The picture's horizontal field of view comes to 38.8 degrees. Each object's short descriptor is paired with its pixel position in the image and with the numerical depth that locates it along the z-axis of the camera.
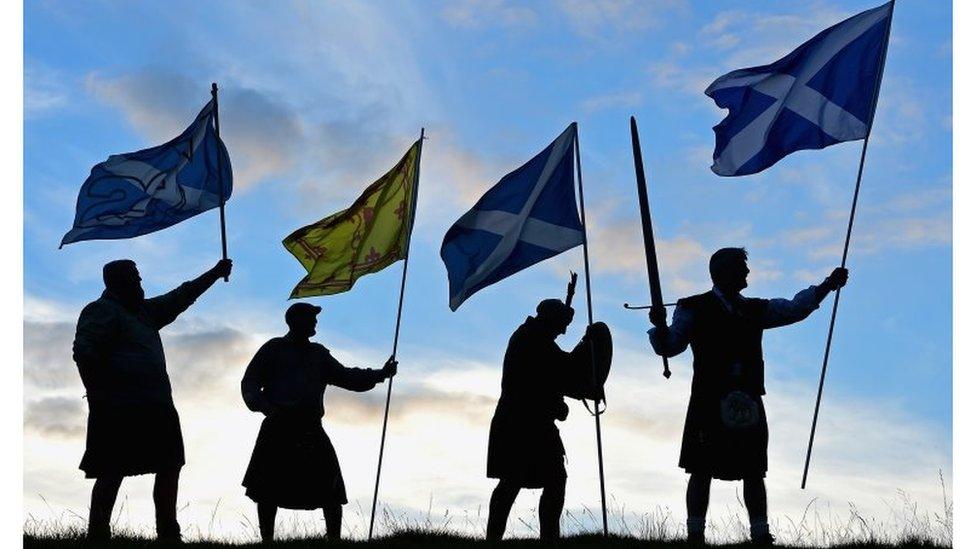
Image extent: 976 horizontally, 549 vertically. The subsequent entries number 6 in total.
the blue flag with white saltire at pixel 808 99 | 12.73
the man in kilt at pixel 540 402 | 12.09
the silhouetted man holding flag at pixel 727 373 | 10.60
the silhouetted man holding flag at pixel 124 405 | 11.34
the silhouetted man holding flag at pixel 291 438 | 12.52
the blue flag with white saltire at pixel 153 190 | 14.05
